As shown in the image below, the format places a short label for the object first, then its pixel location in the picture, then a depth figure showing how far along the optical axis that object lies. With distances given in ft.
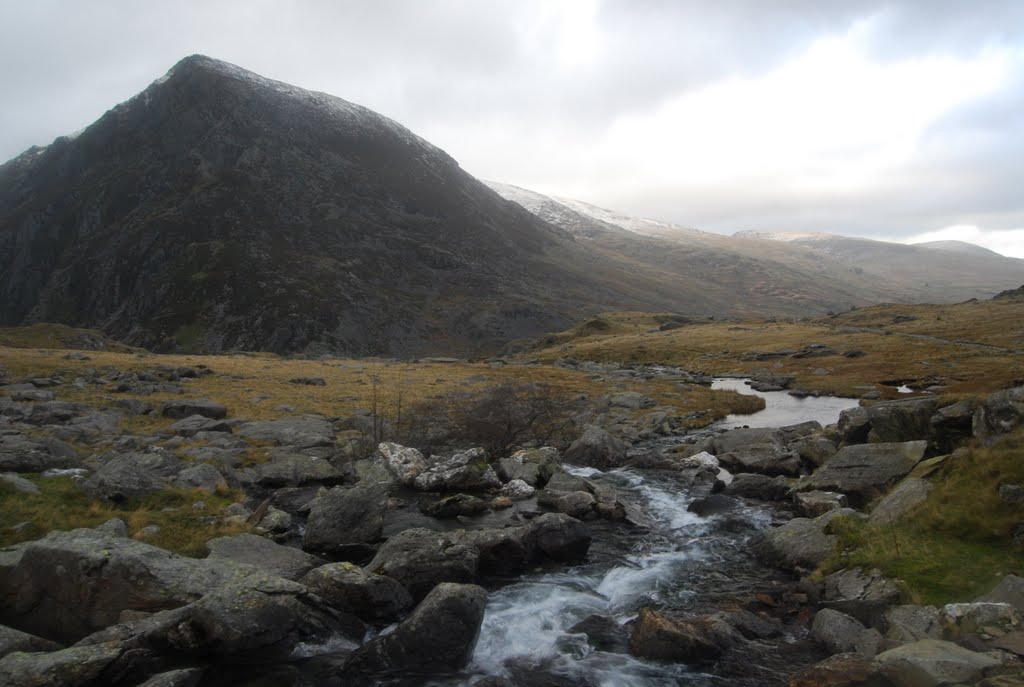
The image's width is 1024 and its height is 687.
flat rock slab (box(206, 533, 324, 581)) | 53.31
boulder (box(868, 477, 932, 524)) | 57.74
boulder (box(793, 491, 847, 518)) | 69.15
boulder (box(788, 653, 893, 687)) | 34.04
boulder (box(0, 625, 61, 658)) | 36.88
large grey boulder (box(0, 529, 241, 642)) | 42.39
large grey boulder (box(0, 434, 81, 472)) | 70.08
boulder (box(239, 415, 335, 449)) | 112.37
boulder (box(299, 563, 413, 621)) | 49.44
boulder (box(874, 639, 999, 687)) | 31.09
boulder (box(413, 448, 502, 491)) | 86.63
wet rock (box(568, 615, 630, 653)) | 46.98
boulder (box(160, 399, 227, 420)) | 127.44
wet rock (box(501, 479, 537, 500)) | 84.43
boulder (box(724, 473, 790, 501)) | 82.84
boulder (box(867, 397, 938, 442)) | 77.87
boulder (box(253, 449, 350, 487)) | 88.38
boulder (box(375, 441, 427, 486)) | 89.97
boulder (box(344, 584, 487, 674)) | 43.16
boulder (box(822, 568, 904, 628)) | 44.67
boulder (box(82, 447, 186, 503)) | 64.39
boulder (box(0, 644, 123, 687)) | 32.86
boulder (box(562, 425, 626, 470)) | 109.09
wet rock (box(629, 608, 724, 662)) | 44.01
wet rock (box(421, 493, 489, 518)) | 77.66
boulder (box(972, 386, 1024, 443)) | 59.88
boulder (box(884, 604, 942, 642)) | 39.32
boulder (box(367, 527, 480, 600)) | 53.83
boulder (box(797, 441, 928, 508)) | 70.85
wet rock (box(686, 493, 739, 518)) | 78.64
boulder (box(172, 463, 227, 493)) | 73.56
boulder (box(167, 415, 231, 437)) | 111.14
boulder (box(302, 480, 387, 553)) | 63.62
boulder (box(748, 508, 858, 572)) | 57.36
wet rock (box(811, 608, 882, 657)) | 40.60
